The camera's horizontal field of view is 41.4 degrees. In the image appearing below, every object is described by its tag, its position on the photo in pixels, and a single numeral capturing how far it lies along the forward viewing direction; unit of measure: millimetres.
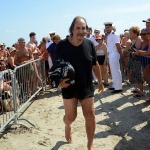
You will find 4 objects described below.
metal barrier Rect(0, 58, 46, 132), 4074
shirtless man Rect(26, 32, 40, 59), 7018
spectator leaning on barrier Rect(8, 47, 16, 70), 5629
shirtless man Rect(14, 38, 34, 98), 5335
